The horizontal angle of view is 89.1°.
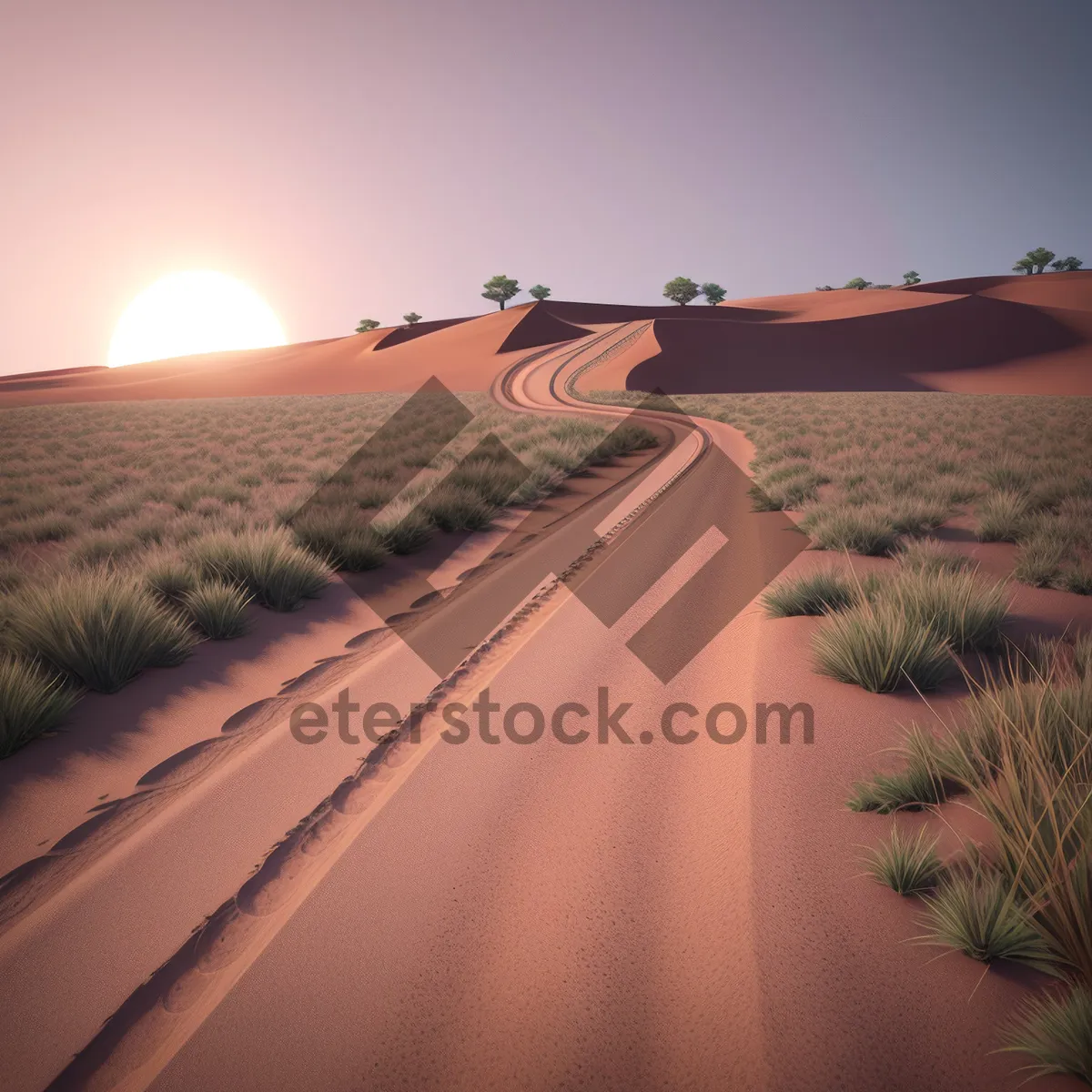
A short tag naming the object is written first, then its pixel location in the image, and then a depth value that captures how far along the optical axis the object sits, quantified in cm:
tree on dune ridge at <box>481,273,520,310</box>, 10825
